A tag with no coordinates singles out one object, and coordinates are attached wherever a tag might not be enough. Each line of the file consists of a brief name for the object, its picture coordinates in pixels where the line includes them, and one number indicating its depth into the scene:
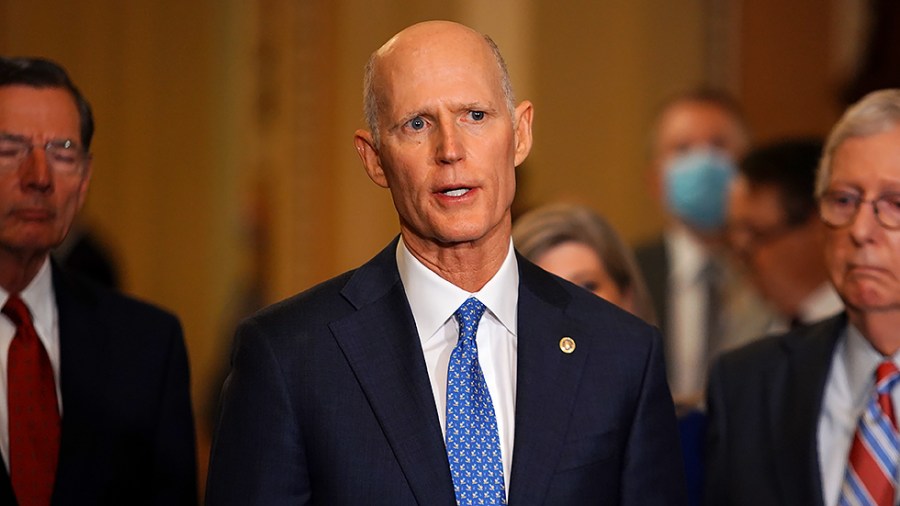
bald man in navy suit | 4.61
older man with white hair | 5.92
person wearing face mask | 10.80
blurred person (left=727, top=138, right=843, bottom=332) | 8.95
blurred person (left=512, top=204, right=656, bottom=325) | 7.17
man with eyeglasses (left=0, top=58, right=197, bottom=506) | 5.66
